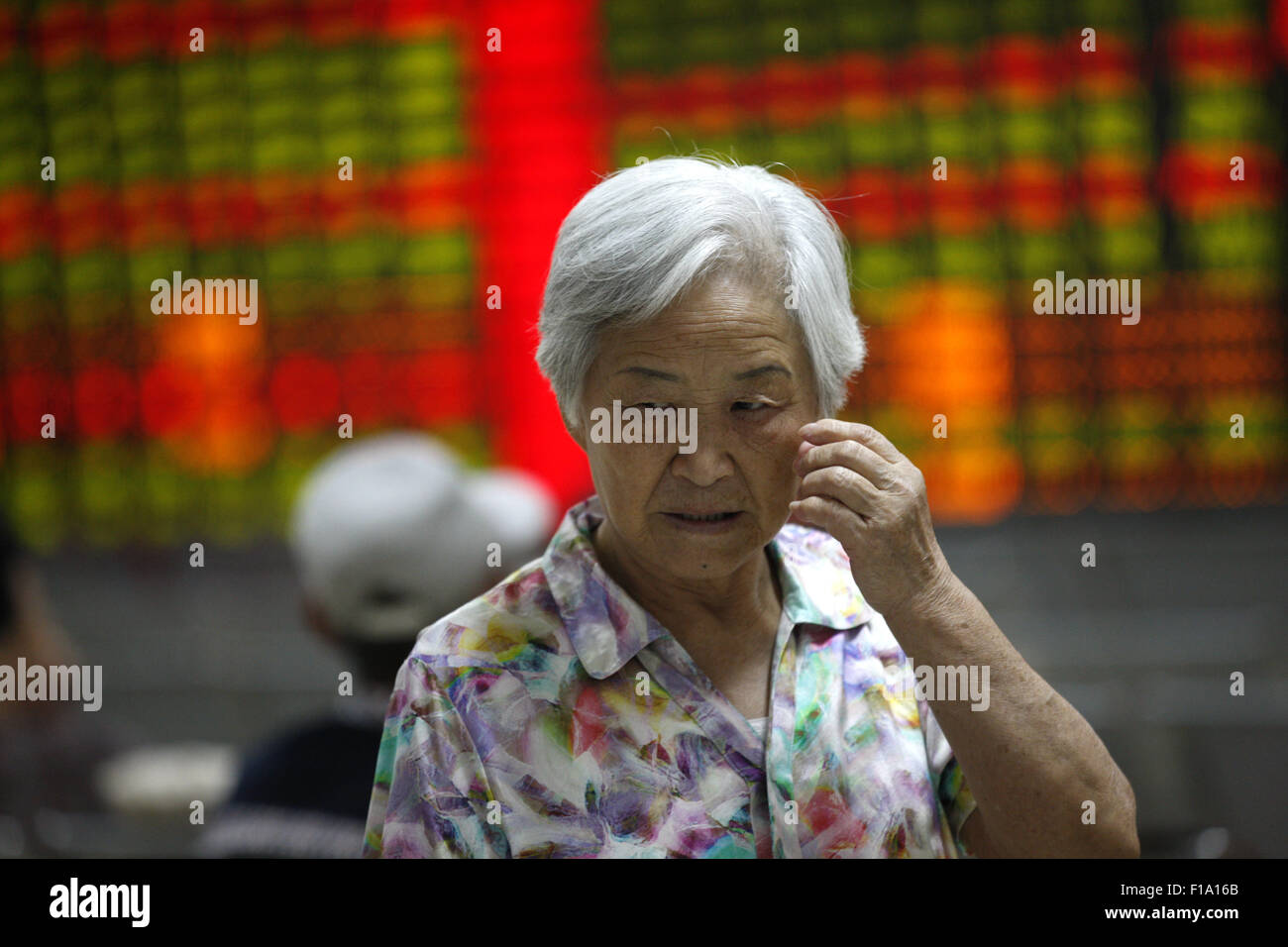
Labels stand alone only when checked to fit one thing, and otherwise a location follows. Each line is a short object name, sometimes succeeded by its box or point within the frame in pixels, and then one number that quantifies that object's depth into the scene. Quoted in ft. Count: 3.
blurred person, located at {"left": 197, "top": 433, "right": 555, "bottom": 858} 5.06
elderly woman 3.56
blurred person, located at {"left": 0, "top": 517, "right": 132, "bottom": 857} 9.04
